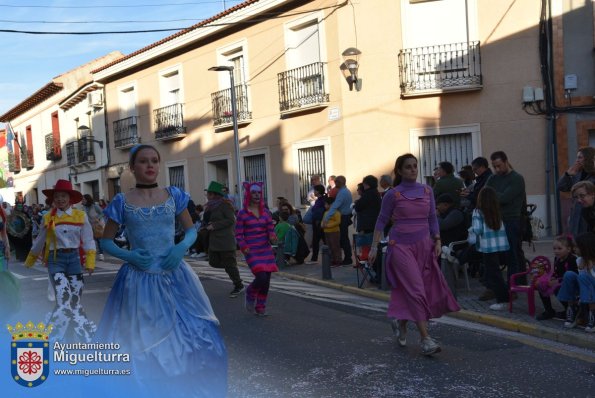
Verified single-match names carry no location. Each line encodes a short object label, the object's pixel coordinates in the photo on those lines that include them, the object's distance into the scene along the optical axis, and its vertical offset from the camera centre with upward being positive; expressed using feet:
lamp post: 58.65 +4.07
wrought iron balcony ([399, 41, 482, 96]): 52.11 +7.23
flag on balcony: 140.98 +10.80
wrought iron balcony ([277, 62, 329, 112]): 57.47 +7.22
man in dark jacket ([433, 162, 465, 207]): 33.83 -1.01
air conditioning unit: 94.11 +11.48
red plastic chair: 25.39 -4.49
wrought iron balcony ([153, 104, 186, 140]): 76.43 +6.46
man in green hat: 34.50 -3.02
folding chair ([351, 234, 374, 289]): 35.24 -4.33
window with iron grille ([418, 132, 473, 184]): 53.47 +0.97
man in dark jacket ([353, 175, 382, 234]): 37.60 -2.05
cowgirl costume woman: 23.82 -2.32
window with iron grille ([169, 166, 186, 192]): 79.53 +0.39
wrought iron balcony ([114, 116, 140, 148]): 85.76 +6.29
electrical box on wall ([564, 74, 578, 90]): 49.83 +5.35
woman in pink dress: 21.02 -2.66
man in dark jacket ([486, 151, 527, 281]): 28.30 -1.61
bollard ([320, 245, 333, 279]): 38.65 -5.15
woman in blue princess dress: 13.37 -2.45
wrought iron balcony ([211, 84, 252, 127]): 66.80 +6.91
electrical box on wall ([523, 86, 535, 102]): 50.62 +4.63
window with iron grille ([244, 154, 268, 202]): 66.44 +0.62
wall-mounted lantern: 53.83 +7.99
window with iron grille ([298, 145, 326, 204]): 59.57 +0.49
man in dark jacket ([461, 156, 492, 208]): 31.87 -0.51
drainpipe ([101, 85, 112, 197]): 93.40 +6.22
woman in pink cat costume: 28.37 -2.75
